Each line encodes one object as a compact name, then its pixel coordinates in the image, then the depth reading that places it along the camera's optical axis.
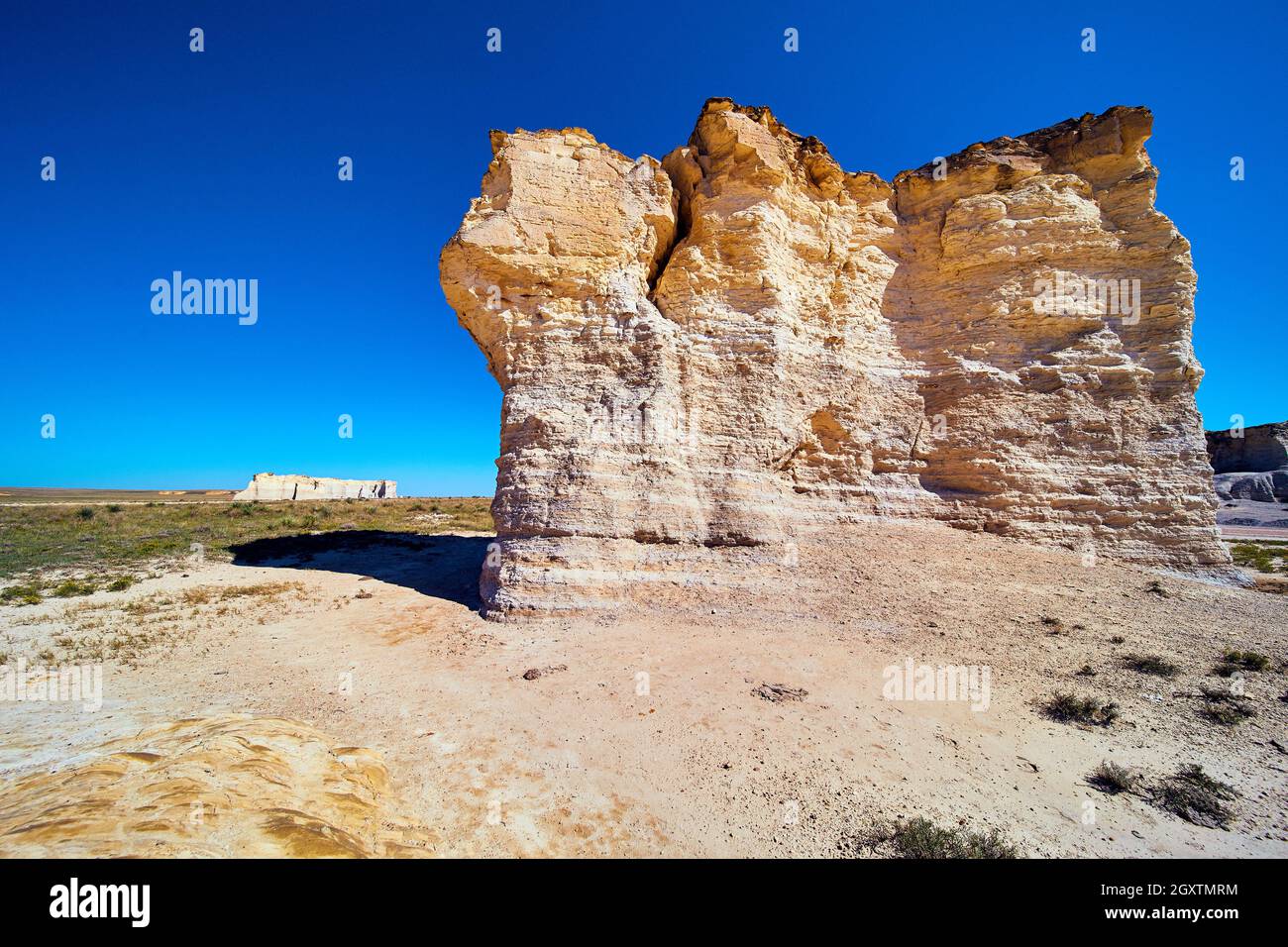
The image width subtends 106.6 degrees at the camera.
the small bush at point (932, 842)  3.76
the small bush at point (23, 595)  10.47
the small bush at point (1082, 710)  5.85
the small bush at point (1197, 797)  4.29
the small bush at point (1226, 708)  5.74
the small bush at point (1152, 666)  6.87
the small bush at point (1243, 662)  6.86
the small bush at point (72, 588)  11.13
